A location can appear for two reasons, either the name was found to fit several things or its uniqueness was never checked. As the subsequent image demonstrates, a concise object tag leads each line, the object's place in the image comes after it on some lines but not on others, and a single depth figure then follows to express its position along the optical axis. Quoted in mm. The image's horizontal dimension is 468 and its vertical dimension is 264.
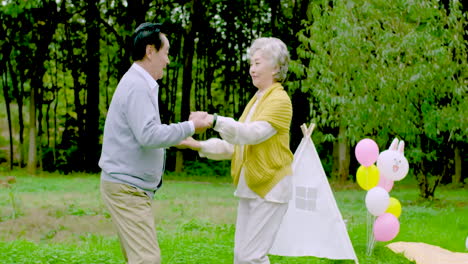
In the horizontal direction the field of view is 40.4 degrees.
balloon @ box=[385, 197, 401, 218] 7746
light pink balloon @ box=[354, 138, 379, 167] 7426
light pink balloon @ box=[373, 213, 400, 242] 7466
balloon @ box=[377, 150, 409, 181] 7365
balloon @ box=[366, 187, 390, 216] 7352
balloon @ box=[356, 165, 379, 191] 7648
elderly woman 4332
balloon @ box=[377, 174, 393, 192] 7738
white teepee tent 7008
